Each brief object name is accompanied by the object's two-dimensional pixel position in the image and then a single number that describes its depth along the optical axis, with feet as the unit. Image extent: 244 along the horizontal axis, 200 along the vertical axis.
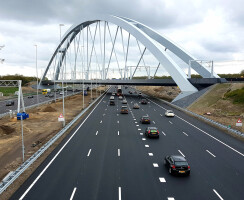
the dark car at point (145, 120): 109.91
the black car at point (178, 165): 49.32
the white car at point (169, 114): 133.39
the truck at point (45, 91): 378.16
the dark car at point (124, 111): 144.33
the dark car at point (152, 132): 81.56
